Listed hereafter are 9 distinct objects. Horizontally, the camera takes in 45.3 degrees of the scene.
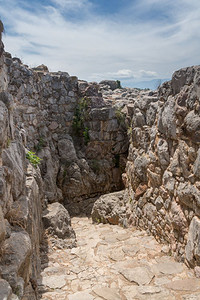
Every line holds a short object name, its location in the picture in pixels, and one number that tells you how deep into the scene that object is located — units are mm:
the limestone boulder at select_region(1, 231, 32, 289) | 1640
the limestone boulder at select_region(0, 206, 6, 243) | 1727
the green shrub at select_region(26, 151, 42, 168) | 4597
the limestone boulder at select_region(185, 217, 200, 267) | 2880
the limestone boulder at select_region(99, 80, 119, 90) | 13984
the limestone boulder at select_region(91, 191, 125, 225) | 5605
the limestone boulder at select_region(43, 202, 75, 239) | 4230
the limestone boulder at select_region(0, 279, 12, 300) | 1398
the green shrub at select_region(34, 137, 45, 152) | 6957
